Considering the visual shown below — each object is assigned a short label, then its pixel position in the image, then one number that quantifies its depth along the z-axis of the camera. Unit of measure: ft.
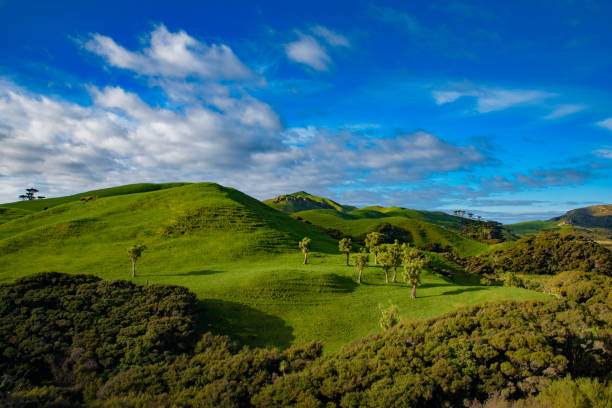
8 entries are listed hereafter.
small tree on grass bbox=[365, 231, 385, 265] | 212.84
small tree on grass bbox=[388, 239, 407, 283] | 161.38
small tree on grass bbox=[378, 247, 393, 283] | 161.68
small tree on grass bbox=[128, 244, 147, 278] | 157.99
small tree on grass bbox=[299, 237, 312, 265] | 197.26
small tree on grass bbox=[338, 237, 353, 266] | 192.49
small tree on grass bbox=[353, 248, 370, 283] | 155.59
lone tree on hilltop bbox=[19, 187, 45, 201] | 637.30
